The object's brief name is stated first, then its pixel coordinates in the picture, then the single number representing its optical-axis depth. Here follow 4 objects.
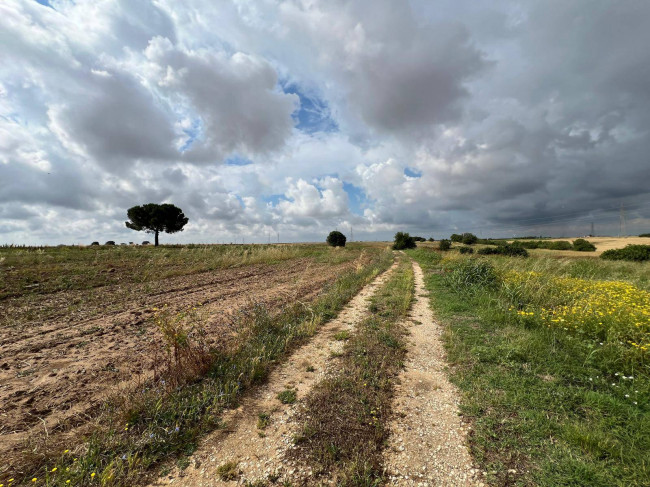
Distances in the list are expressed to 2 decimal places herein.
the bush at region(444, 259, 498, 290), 11.88
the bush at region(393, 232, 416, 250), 65.13
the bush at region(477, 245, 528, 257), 38.23
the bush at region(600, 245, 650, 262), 26.68
